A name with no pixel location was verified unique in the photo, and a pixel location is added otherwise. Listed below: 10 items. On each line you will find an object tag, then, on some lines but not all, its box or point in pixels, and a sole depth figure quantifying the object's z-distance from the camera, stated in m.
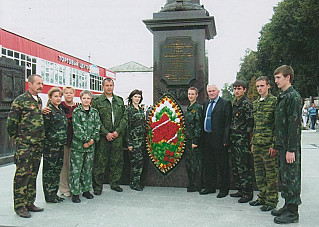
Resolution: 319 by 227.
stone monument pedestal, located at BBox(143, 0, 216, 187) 6.32
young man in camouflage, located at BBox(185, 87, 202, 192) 5.59
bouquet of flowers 6.00
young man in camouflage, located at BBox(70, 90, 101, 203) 5.21
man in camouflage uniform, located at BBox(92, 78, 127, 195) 5.65
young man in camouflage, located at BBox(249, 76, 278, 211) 4.73
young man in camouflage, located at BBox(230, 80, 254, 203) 5.18
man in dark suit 5.40
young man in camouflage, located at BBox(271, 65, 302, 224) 4.12
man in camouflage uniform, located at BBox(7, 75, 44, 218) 4.48
